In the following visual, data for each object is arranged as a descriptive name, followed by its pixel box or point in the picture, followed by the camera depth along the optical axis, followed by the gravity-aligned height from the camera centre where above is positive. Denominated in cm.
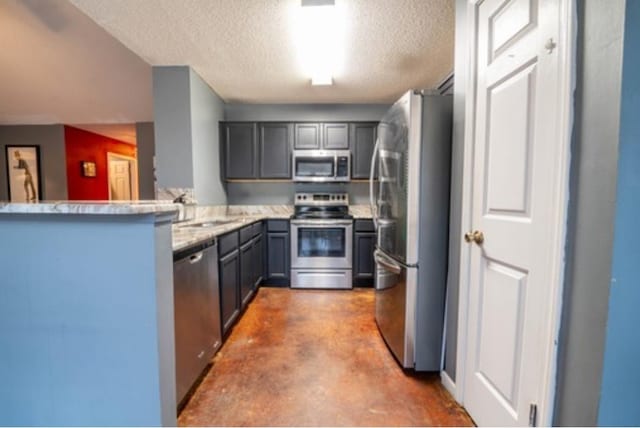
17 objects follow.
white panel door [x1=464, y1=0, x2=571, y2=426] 94 -3
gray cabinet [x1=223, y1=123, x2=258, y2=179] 360 +57
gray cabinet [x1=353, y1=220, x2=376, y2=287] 340 -71
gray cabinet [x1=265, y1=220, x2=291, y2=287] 345 -68
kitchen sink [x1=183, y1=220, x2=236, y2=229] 238 -27
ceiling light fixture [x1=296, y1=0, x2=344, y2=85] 183 +122
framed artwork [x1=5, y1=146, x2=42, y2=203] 493 +40
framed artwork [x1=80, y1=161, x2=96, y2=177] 539 +49
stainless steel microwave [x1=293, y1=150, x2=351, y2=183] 359 +38
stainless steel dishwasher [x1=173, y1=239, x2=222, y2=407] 142 -67
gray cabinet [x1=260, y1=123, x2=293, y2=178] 362 +59
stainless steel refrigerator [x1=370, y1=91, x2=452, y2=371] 167 -17
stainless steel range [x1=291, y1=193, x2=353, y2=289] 337 -70
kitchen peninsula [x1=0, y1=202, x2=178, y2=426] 102 -46
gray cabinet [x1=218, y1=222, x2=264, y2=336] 211 -68
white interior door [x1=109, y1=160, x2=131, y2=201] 644 +33
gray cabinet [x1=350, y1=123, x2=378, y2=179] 361 +63
